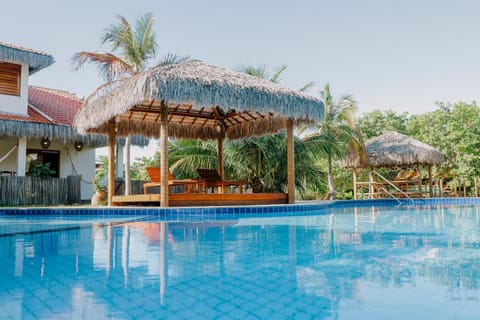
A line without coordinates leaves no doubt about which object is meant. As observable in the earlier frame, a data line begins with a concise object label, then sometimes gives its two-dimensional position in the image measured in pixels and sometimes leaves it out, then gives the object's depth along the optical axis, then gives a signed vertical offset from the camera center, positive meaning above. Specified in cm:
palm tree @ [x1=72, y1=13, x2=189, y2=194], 1234 +431
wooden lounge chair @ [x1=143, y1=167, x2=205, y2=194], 932 +16
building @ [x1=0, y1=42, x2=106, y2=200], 1204 +172
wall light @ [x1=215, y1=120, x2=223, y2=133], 1174 +179
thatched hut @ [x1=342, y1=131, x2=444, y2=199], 1666 +118
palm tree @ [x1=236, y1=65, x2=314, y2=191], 1327 +111
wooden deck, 852 -29
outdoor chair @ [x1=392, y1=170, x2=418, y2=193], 1752 +33
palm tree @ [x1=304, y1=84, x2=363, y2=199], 1476 +224
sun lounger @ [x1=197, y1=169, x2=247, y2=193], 1021 +16
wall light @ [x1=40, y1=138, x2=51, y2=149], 1311 +149
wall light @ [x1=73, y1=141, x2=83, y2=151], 1394 +149
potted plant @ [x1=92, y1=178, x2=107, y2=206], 1053 -25
